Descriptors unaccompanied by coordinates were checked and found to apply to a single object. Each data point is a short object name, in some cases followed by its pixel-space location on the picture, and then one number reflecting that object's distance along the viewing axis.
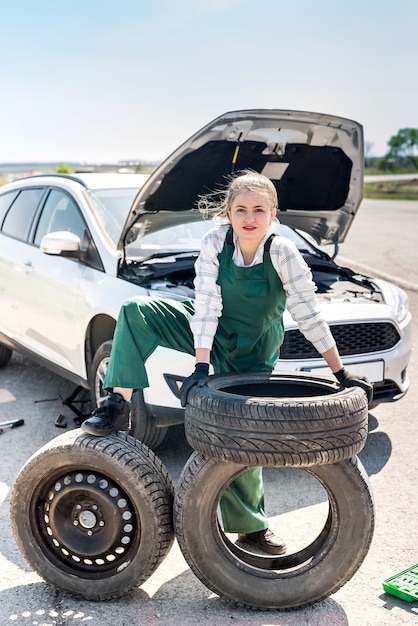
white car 4.59
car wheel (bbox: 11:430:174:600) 3.16
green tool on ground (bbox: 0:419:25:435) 5.49
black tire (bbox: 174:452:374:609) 3.06
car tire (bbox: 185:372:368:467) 2.87
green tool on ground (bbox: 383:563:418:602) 3.21
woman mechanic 3.31
